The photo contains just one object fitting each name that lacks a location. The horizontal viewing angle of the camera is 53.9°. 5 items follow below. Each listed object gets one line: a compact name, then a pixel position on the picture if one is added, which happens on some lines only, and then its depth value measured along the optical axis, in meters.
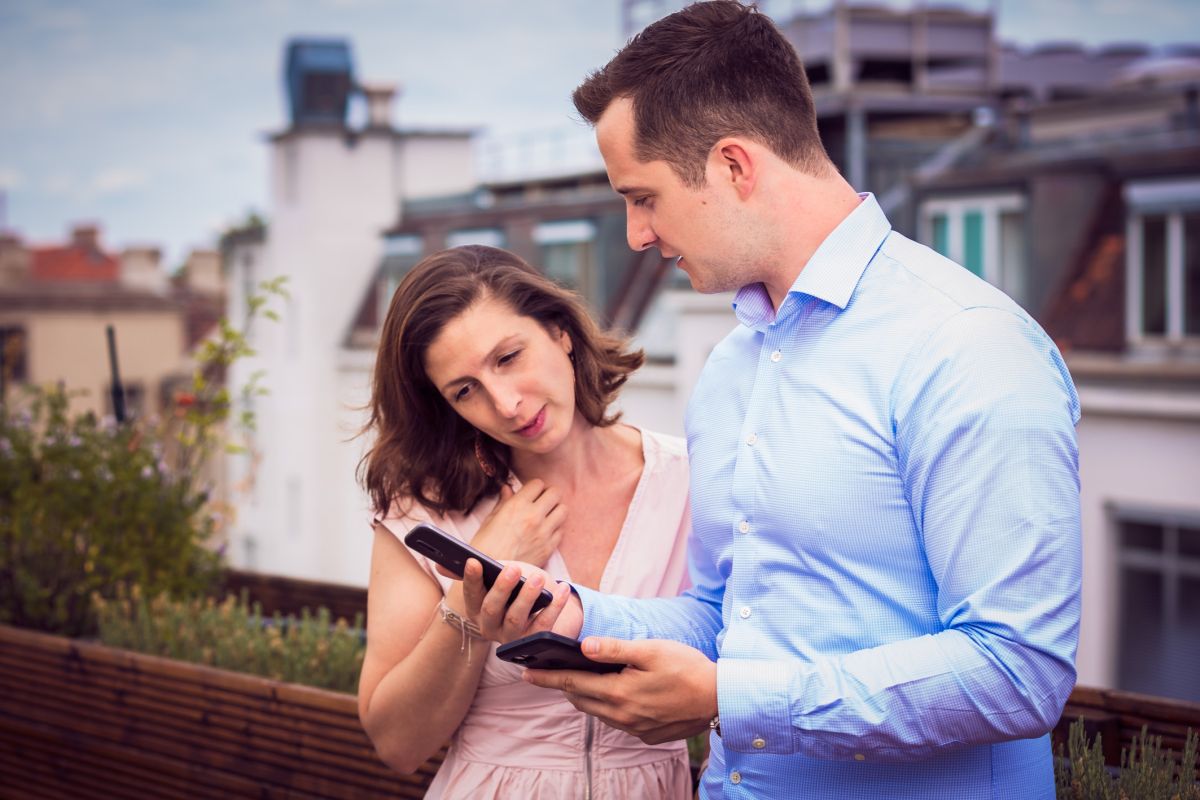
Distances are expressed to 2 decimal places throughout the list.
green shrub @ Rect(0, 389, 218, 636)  4.51
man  1.49
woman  2.27
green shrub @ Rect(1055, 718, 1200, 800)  2.20
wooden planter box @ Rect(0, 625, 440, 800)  3.23
